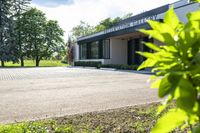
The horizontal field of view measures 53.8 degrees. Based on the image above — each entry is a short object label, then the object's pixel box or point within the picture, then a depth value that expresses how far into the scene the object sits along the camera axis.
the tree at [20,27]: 35.38
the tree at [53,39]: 39.77
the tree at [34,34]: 36.80
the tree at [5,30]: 32.01
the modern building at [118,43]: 19.82
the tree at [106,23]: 50.21
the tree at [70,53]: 37.12
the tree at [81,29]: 56.21
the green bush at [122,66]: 18.66
